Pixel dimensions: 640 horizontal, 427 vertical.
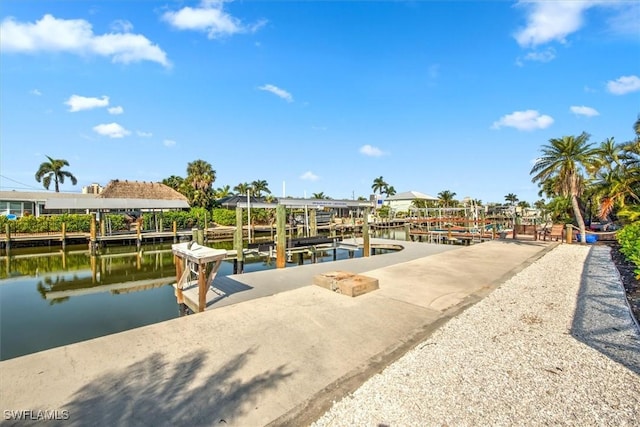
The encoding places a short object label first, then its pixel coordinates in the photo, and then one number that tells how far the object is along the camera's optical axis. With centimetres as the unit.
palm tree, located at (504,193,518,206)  8769
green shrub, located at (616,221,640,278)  989
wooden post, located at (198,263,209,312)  587
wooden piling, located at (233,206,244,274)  1197
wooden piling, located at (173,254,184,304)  730
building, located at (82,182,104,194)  4366
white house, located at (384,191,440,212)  5591
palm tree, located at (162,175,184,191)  4823
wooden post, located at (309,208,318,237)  2093
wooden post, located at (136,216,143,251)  2295
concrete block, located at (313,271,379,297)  679
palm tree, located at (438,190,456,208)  6525
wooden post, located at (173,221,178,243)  2503
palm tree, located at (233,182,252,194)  5622
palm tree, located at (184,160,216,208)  3725
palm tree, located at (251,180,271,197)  6269
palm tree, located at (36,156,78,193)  4366
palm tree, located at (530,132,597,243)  1706
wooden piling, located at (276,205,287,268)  1091
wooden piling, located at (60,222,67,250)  2236
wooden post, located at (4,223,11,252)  2102
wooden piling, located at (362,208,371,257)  1487
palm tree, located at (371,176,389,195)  7392
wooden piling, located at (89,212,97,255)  2066
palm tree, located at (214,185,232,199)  4905
